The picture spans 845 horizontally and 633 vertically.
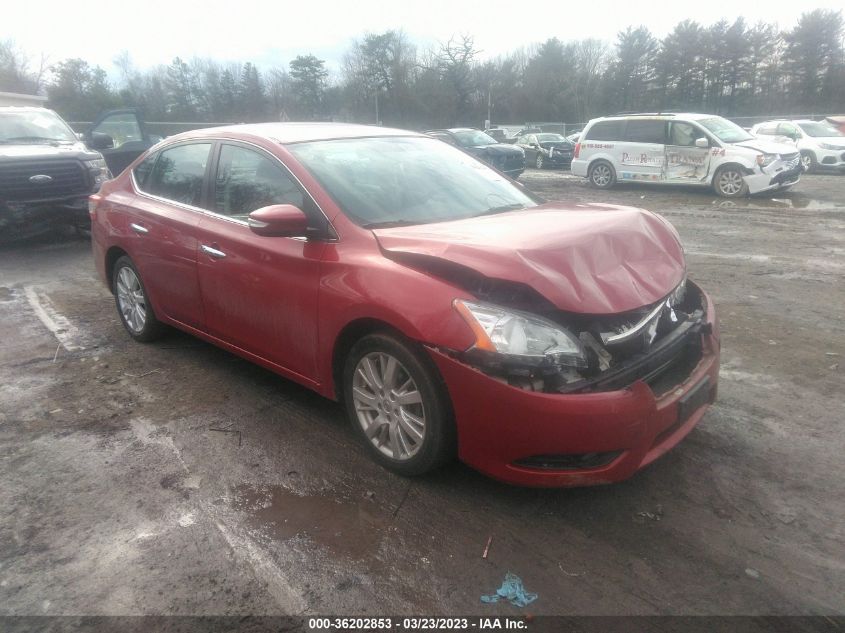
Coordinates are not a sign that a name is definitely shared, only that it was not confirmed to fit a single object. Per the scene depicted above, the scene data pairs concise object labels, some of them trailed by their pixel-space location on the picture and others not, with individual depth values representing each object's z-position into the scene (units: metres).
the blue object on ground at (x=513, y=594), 2.37
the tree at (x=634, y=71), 53.56
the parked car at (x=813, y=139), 18.67
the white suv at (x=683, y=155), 13.45
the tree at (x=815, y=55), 45.78
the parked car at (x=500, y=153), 18.92
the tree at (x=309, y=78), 51.09
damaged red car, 2.63
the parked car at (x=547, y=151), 23.89
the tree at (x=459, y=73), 55.28
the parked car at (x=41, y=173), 8.69
